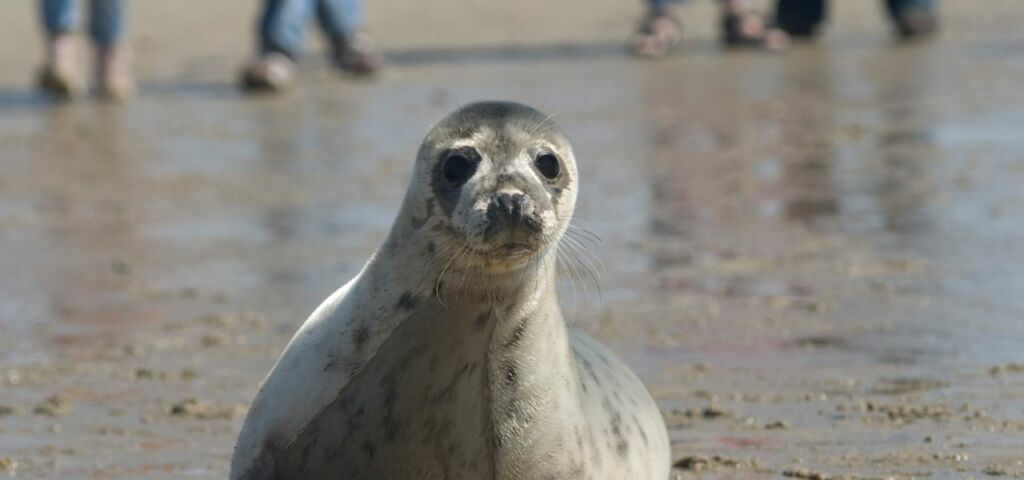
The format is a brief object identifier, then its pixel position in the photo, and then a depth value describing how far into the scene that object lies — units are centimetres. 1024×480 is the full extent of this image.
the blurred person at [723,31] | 1396
